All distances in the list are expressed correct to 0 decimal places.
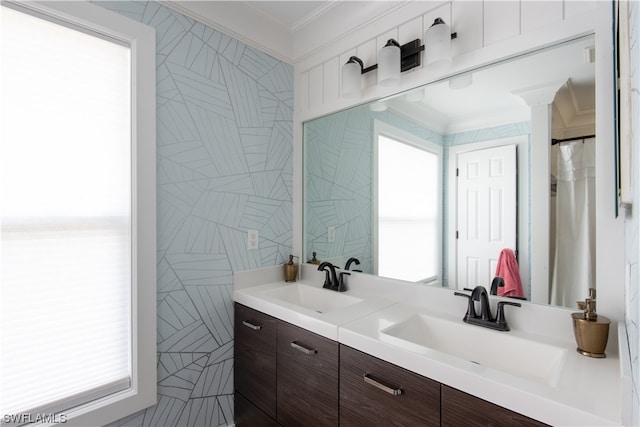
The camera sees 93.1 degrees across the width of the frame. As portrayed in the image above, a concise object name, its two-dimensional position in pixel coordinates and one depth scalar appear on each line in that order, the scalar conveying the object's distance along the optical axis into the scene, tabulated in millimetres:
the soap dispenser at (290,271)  1960
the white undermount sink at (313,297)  1684
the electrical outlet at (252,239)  1857
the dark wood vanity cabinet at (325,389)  893
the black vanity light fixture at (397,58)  1289
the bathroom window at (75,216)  1133
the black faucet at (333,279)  1757
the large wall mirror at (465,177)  1083
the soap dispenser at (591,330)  930
